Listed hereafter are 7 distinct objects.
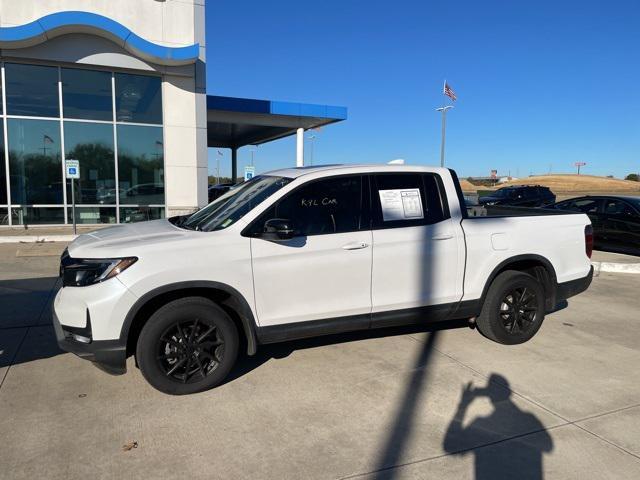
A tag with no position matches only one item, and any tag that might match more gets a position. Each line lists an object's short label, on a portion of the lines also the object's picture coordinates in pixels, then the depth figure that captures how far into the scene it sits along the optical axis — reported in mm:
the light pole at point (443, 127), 38438
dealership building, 13750
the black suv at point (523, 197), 25500
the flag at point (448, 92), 39250
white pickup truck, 3762
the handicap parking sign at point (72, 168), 12977
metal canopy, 20969
